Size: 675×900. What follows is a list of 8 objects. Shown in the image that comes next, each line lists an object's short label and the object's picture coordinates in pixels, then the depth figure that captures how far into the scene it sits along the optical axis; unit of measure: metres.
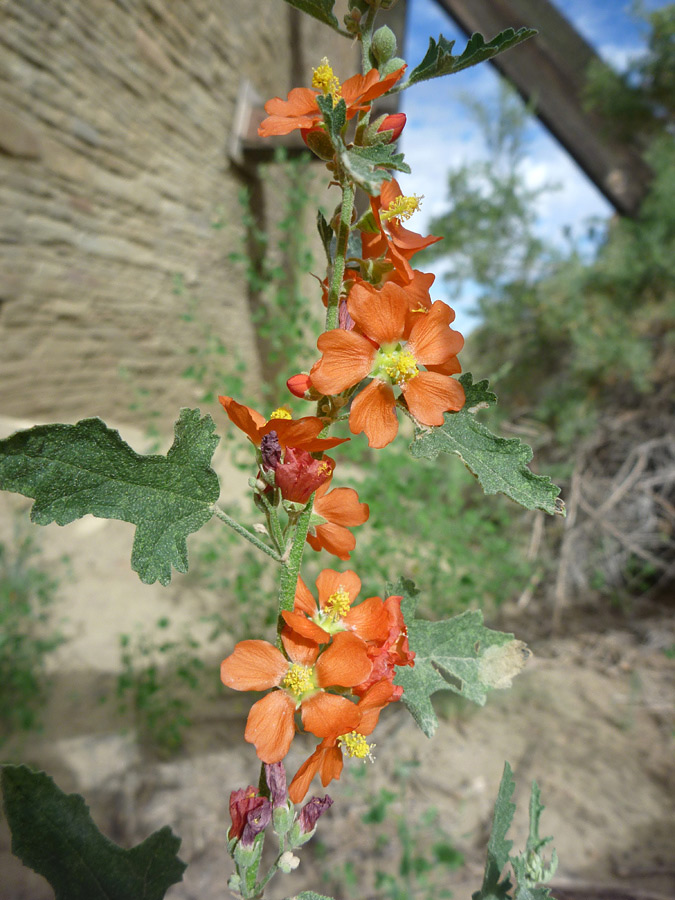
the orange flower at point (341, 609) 0.12
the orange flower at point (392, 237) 0.12
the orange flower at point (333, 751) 0.11
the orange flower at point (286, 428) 0.11
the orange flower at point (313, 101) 0.12
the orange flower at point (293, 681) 0.11
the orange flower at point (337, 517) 0.13
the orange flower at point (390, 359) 0.11
